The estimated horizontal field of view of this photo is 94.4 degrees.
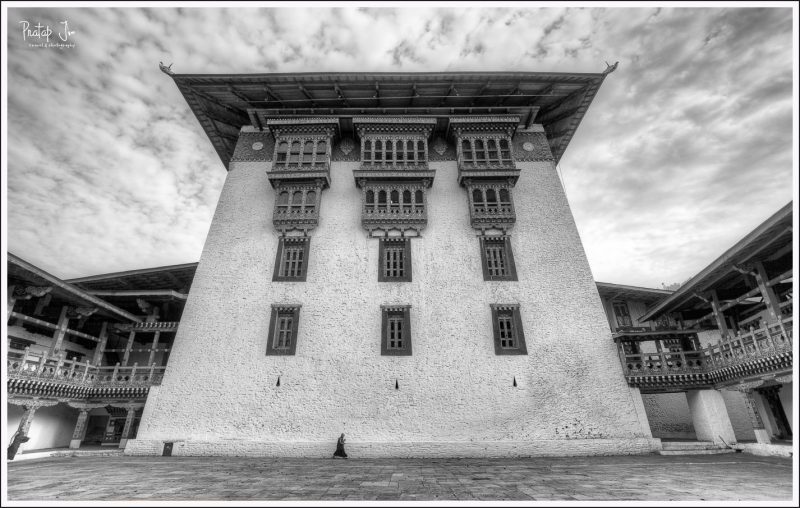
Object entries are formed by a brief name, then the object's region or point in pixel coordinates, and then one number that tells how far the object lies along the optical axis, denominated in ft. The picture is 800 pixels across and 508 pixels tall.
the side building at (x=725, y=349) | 37.40
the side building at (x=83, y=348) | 42.52
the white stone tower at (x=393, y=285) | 43.83
